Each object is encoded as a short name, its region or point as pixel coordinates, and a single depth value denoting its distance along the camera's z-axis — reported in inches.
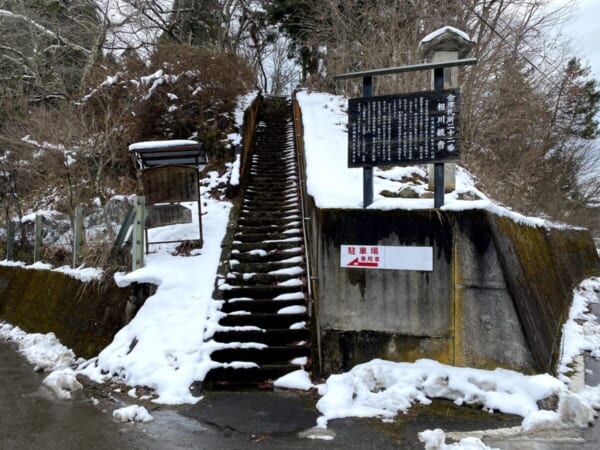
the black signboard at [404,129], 211.9
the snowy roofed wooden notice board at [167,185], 319.0
